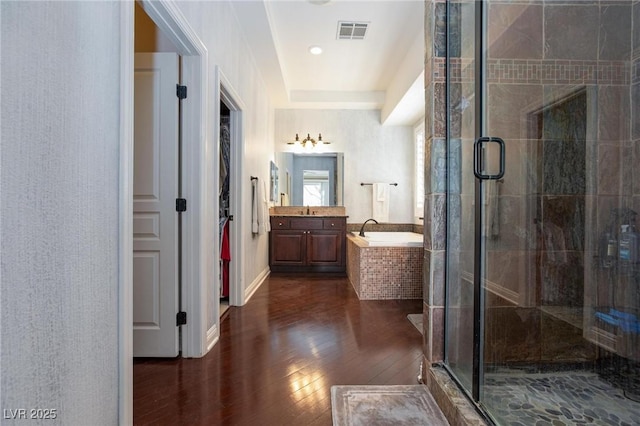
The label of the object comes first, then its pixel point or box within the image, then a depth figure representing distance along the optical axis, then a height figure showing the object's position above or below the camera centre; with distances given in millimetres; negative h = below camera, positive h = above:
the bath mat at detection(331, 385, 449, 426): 1377 -909
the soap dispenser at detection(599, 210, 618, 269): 1740 -178
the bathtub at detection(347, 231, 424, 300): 3352 -626
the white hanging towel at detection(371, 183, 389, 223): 5180 +167
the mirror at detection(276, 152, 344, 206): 5223 +566
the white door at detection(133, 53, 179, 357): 1964 +28
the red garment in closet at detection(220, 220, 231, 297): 2982 -412
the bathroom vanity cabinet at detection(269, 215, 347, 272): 4699 -476
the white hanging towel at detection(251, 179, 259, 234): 3572 +63
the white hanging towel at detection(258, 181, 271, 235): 3684 -5
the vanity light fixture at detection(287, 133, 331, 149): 5184 +1159
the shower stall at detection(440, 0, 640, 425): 1439 +35
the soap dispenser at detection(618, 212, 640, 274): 1658 -185
